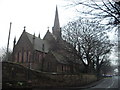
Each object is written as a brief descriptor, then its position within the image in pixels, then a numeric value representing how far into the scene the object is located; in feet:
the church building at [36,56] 119.53
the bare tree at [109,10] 20.36
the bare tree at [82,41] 68.25
